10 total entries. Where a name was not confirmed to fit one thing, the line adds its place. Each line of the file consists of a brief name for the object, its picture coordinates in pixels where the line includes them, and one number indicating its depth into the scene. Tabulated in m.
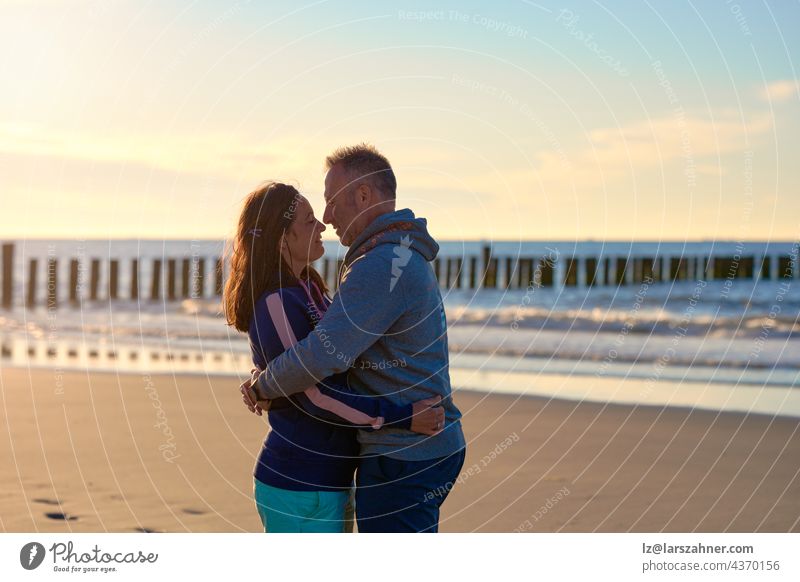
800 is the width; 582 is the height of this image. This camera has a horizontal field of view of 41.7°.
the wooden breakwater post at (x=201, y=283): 35.04
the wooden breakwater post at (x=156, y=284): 36.12
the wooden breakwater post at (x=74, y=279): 33.78
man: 3.72
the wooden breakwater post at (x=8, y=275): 30.86
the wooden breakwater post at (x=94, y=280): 35.16
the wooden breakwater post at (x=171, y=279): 34.53
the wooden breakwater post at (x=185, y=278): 36.41
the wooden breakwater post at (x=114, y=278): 32.43
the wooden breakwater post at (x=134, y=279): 33.60
